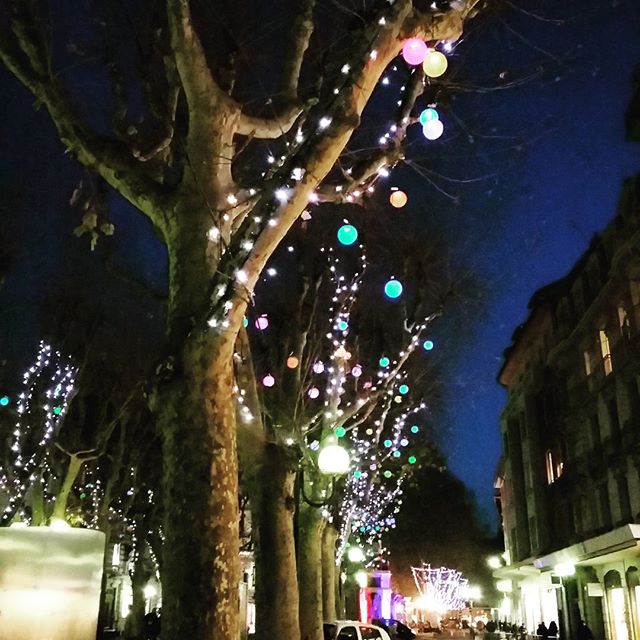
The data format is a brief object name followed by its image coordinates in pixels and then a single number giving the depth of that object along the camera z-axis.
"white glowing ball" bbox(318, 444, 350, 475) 11.99
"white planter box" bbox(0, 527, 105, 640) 5.36
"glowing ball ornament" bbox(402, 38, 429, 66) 7.60
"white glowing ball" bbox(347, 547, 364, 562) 36.22
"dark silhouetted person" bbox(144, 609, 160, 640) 25.17
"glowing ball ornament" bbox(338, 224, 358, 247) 10.43
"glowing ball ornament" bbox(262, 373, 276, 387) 16.19
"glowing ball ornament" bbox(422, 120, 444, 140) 8.17
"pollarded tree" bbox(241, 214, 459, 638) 10.44
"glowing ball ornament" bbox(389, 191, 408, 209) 9.80
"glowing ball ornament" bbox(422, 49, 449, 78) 7.62
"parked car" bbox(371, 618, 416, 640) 31.89
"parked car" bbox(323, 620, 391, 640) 16.90
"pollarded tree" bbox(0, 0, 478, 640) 6.40
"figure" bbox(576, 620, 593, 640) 23.98
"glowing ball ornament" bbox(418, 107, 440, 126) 8.56
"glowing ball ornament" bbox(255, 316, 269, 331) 15.30
